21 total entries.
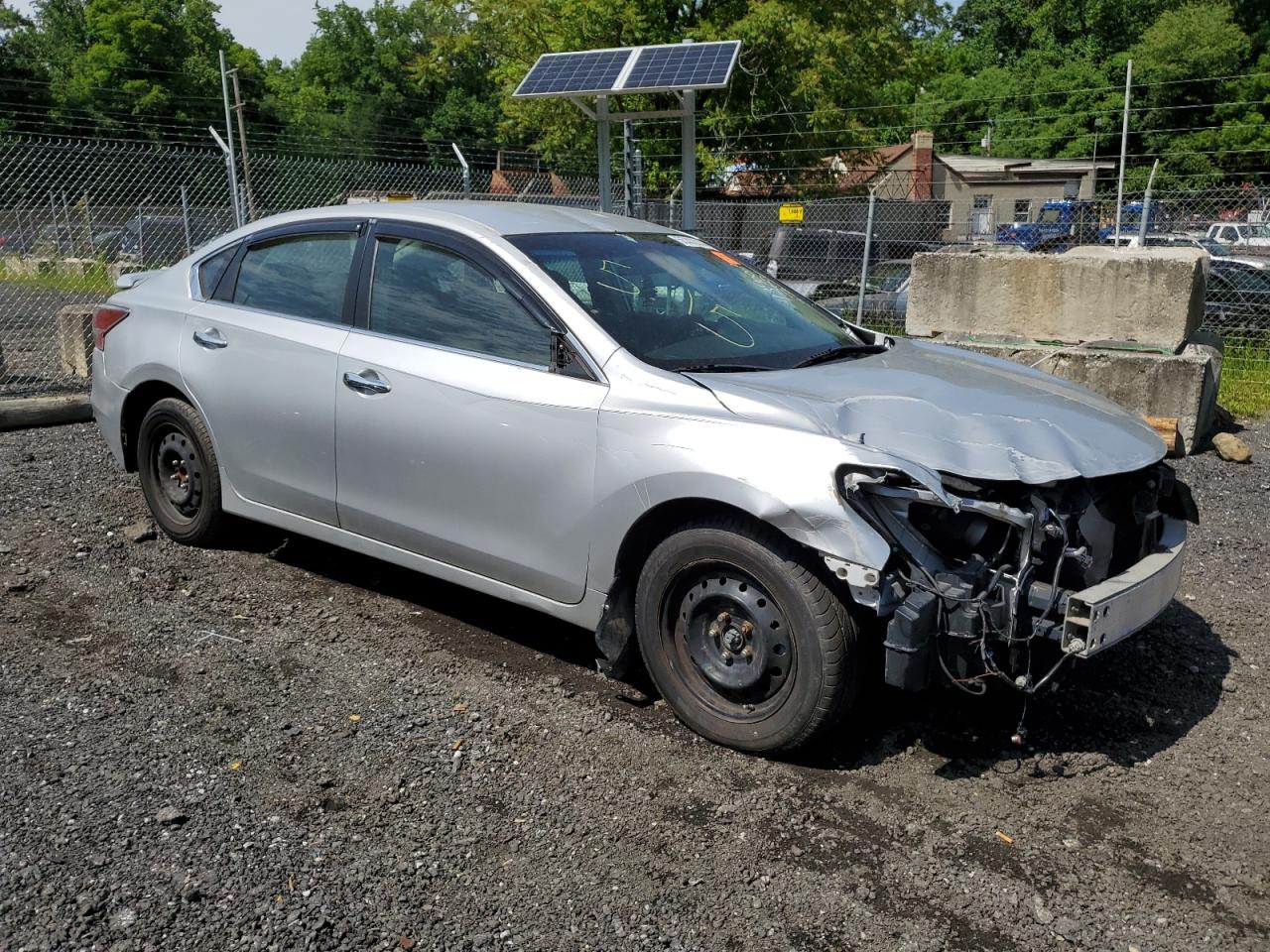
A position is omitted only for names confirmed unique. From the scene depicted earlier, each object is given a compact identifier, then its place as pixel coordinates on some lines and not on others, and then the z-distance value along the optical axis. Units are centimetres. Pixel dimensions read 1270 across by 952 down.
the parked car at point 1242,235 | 2052
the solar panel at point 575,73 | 1147
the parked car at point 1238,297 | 1301
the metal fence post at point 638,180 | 1191
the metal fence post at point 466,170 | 1155
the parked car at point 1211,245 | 1491
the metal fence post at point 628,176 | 1102
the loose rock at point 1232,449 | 787
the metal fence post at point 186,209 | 1245
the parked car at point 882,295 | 1322
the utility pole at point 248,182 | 1252
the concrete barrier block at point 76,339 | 1077
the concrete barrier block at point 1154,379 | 799
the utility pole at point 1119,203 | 1189
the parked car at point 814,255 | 1549
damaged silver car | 339
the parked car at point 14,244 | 1697
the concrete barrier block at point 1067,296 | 838
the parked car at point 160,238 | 1709
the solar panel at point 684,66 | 1095
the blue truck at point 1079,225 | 1379
